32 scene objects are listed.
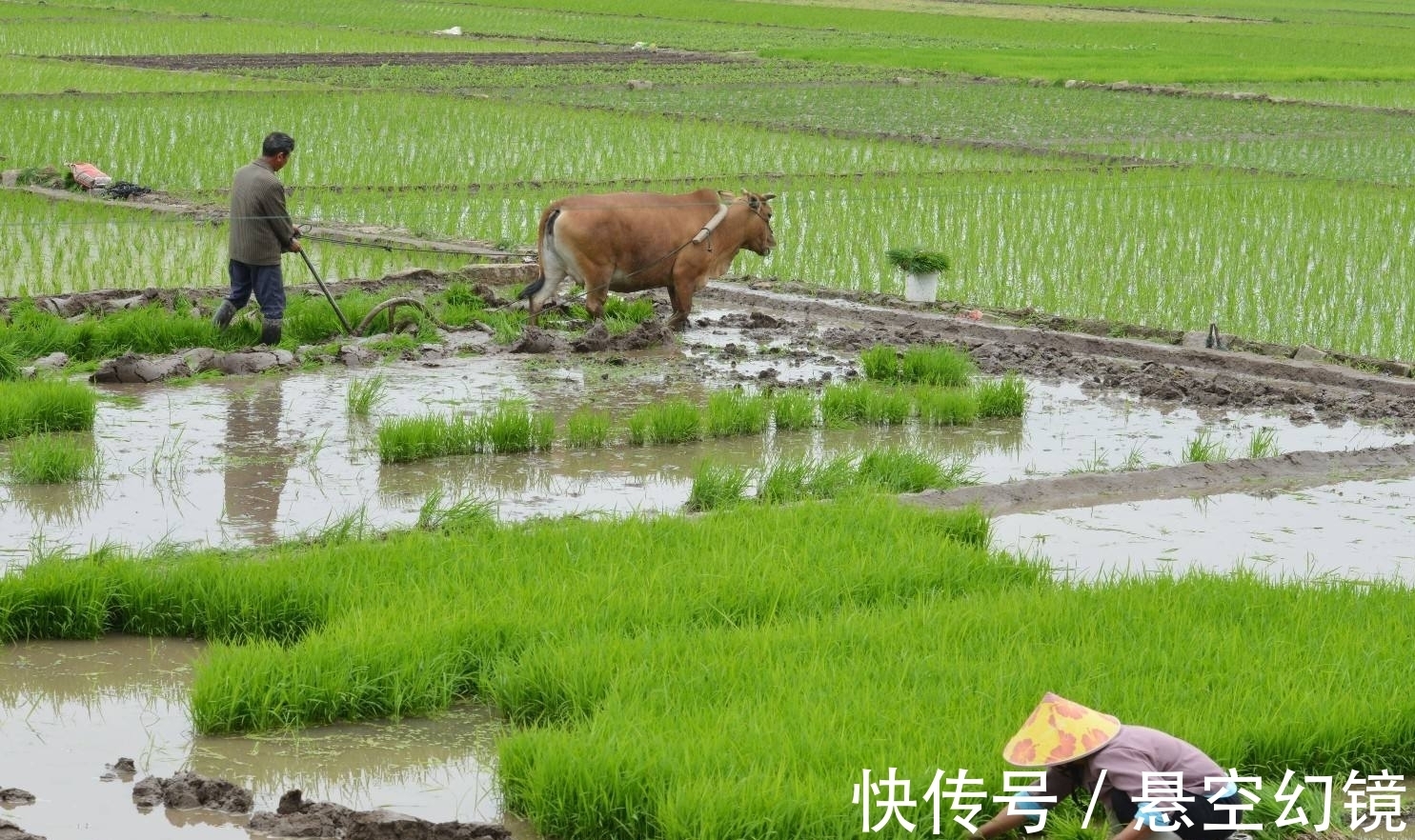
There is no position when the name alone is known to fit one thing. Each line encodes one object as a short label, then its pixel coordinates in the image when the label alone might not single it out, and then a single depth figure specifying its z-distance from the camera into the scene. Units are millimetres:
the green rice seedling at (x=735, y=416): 17141
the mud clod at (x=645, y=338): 21266
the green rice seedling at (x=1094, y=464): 16023
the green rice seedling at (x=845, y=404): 17875
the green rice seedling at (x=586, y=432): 16625
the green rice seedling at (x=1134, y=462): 16094
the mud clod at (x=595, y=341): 21016
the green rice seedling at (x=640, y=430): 16906
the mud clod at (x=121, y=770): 9016
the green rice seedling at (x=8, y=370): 18008
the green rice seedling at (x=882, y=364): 19766
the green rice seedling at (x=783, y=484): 14398
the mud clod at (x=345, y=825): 8203
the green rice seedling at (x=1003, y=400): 18375
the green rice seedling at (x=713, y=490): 14164
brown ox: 21156
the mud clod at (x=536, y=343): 20828
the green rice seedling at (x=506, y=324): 21134
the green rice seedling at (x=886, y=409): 18000
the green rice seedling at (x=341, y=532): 12719
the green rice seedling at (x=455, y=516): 13078
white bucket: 23314
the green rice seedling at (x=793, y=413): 17625
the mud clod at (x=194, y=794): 8641
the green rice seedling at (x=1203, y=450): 16250
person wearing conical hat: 7059
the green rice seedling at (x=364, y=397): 17422
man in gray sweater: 19250
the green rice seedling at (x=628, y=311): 22047
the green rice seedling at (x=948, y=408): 18156
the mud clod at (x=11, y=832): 8070
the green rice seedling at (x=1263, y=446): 16437
